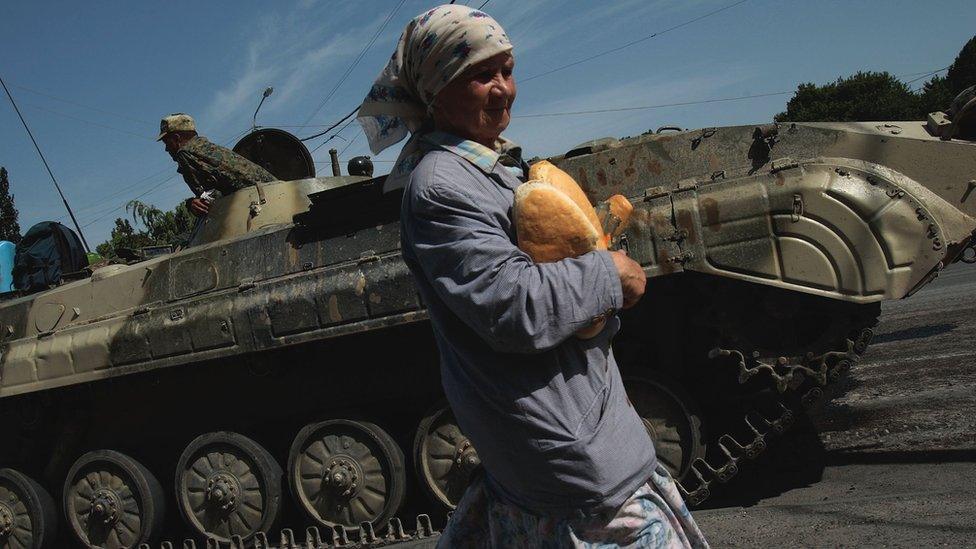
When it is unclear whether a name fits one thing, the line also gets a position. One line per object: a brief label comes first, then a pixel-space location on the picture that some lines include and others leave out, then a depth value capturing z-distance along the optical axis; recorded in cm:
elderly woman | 157
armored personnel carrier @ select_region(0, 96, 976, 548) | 466
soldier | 727
